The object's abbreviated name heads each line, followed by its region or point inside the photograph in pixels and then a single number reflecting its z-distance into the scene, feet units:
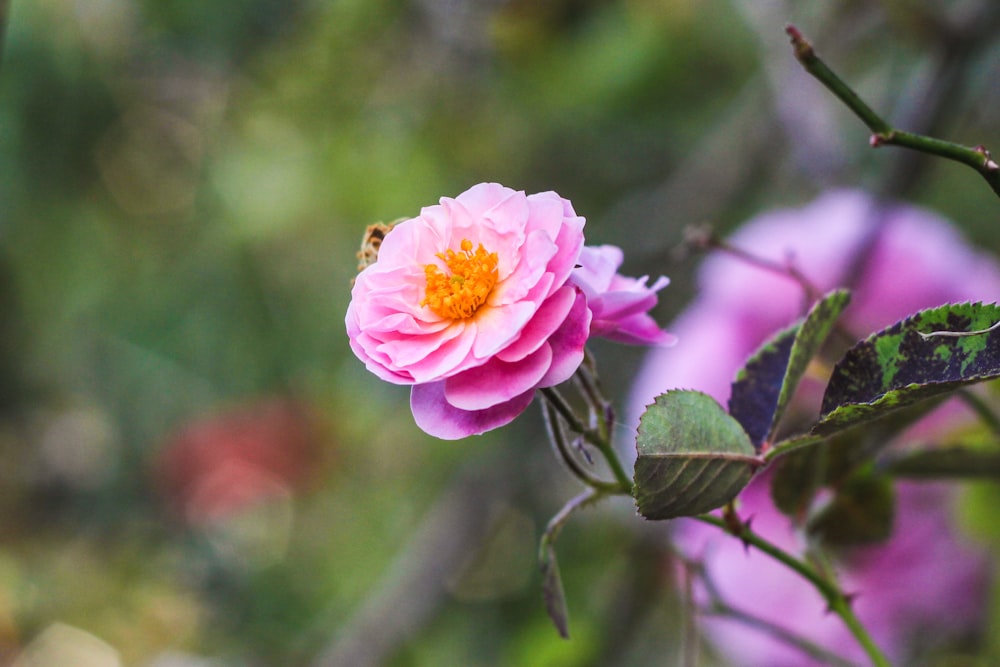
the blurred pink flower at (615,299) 3.19
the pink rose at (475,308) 3.13
